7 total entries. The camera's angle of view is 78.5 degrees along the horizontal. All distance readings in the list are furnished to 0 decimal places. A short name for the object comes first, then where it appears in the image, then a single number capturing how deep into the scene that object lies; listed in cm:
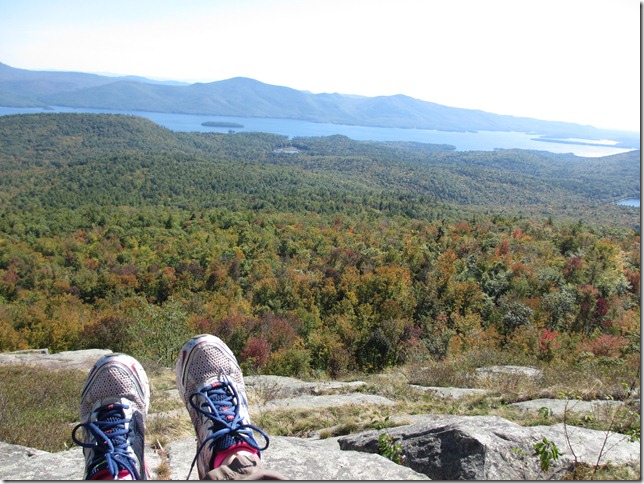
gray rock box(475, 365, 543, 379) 629
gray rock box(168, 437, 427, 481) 300
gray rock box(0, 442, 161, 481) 298
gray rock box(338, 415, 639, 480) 306
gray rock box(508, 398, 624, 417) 425
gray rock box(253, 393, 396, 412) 501
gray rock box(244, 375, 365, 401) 561
